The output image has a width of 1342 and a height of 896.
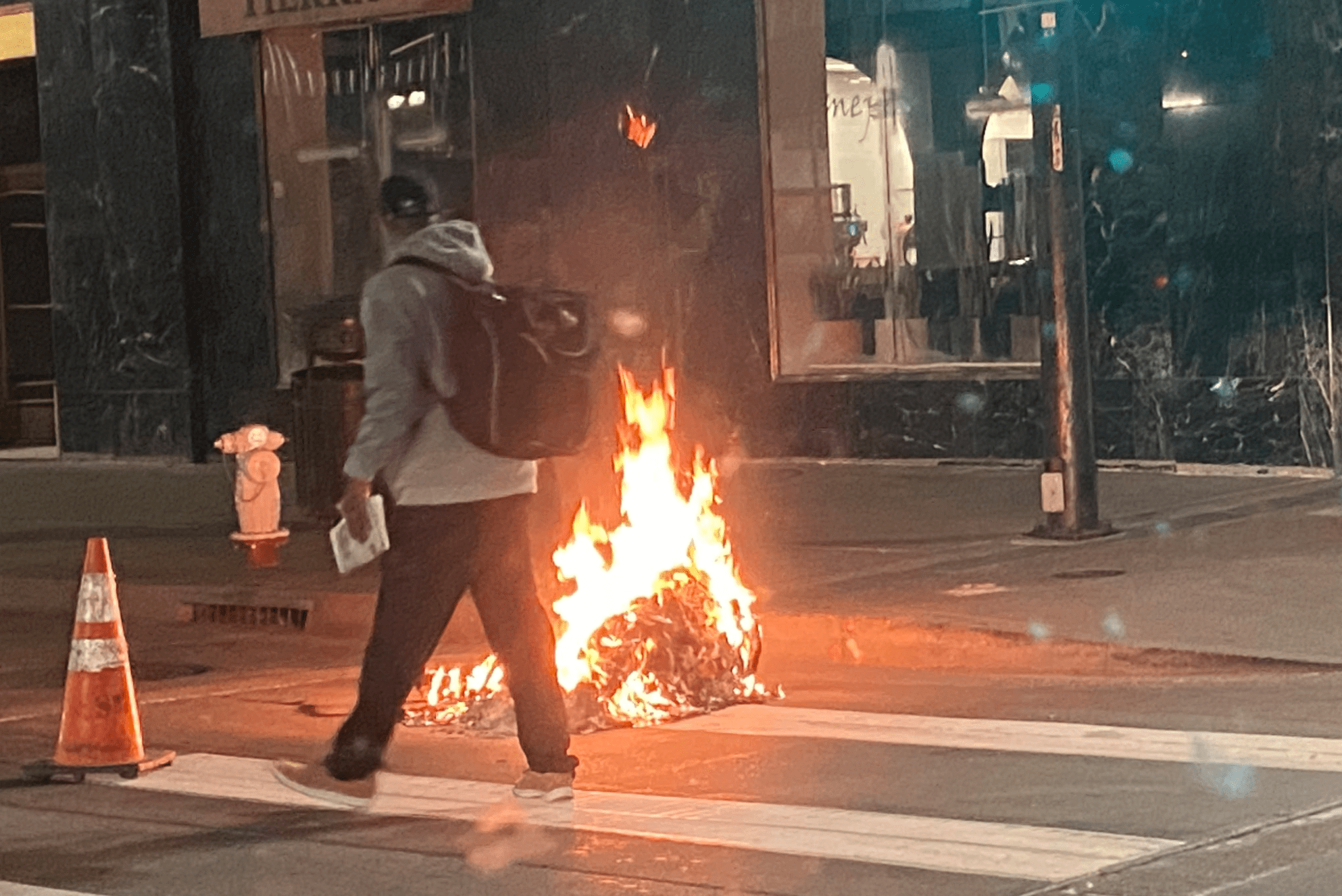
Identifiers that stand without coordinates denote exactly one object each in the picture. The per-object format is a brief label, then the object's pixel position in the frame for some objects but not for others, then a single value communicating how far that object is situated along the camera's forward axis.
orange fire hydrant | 13.66
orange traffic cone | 8.45
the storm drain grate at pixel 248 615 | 12.62
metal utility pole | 12.64
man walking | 7.36
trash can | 14.88
